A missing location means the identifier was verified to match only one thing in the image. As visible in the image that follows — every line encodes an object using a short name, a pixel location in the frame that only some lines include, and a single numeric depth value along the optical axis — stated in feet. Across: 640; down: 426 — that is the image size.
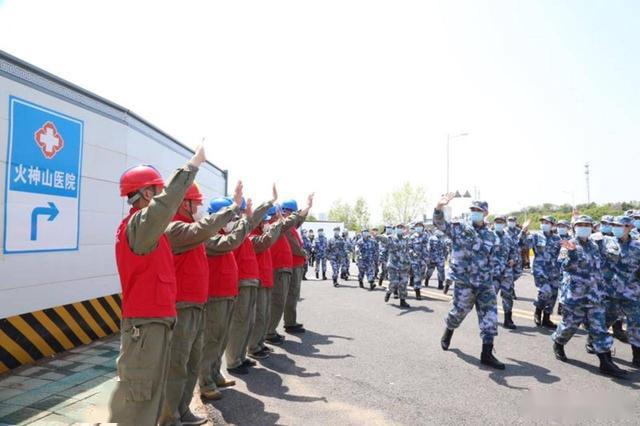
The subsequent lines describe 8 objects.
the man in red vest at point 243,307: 18.94
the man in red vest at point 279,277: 25.17
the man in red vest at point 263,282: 21.15
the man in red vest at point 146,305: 9.72
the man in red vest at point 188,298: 12.42
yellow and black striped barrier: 16.80
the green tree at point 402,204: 205.87
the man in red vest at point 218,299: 15.55
